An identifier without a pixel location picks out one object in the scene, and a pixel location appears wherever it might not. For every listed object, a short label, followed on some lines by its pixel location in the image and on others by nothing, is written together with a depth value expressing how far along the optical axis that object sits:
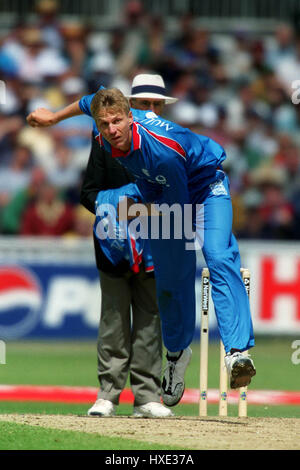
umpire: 13.35
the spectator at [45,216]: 24.06
